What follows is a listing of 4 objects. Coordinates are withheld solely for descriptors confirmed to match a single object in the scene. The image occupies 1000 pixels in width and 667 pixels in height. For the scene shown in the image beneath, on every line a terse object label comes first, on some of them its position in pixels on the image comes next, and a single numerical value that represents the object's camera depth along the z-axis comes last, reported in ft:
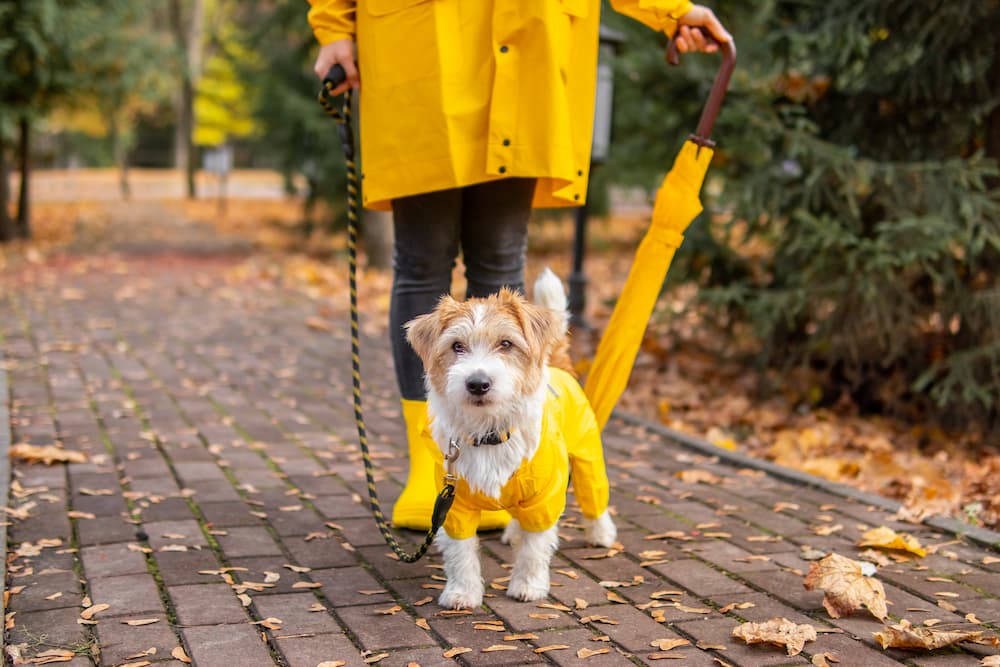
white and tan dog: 9.24
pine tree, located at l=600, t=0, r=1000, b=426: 17.97
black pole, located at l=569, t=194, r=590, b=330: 27.25
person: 10.72
